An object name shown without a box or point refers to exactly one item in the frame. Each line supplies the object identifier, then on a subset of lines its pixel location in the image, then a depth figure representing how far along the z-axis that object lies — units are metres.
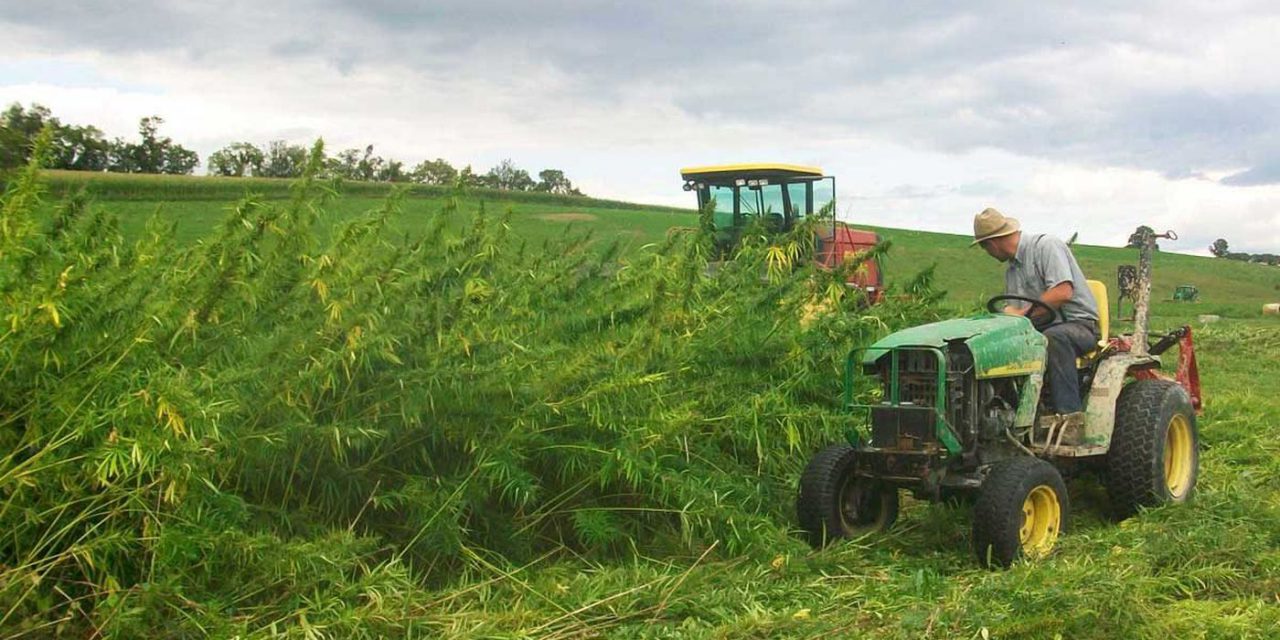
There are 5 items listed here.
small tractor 5.53
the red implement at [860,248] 10.67
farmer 6.18
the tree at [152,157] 32.71
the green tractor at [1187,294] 31.89
